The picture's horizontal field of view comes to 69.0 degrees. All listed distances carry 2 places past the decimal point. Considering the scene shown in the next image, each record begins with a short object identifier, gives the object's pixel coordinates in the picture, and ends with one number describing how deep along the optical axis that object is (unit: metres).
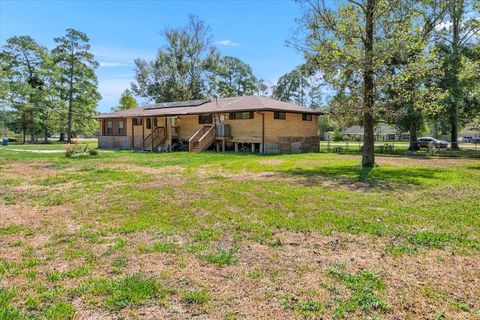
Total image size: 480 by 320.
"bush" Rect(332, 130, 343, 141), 61.43
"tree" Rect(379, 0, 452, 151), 15.05
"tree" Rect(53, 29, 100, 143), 44.69
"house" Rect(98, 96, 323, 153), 25.12
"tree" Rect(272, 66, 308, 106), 70.79
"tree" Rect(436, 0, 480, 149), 26.36
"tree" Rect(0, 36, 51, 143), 41.50
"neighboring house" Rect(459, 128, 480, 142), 79.99
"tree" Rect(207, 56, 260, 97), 60.43
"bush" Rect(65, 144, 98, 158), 20.59
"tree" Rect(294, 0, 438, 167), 14.71
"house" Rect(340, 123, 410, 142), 68.14
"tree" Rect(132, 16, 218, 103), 47.53
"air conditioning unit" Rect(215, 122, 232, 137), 26.09
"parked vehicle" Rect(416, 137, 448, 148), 33.34
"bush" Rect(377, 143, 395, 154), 27.28
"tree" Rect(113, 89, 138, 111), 63.16
